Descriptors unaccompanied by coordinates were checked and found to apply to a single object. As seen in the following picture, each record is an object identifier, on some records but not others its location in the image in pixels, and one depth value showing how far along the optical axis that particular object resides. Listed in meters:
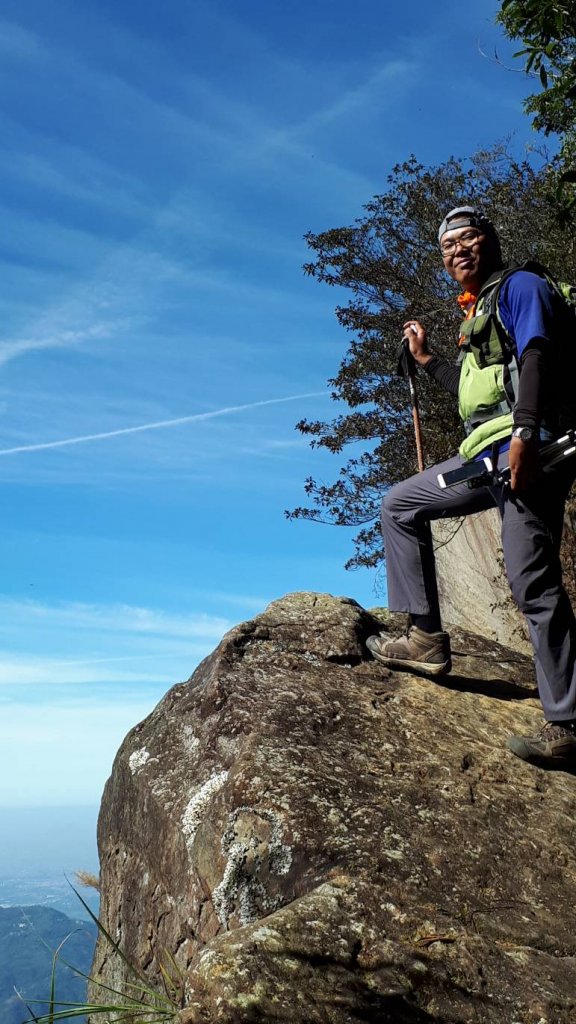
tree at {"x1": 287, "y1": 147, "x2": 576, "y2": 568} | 17.05
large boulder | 3.29
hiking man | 4.99
